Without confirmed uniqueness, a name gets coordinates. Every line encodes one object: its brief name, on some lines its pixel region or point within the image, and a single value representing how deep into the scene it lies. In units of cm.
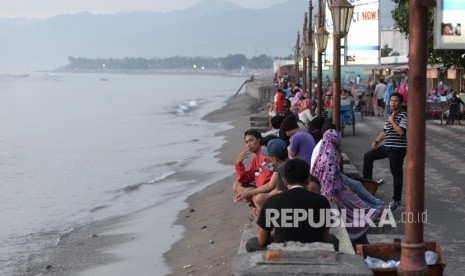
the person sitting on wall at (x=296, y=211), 599
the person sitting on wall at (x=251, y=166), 1027
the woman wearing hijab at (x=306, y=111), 1845
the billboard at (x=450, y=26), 1512
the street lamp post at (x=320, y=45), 1895
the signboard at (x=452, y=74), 3662
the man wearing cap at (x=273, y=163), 851
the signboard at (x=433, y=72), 3753
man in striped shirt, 1160
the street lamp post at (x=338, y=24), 1245
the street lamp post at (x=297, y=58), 5676
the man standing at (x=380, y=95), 3272
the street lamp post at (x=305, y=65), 3412
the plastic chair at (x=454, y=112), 2852
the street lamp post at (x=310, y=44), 2797
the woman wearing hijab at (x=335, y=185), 898
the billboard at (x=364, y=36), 2298
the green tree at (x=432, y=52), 2298
